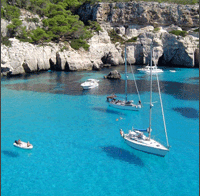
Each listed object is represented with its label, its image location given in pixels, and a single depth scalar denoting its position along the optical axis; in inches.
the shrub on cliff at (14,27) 2933.3
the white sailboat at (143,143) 945.7
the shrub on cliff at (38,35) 2972.4
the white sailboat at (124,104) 1508.6
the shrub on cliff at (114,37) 3726.6
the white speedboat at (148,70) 2933.1
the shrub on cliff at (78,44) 3221.2
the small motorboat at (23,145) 1019.3
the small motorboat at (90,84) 2043.6
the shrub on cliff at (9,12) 3011.8
